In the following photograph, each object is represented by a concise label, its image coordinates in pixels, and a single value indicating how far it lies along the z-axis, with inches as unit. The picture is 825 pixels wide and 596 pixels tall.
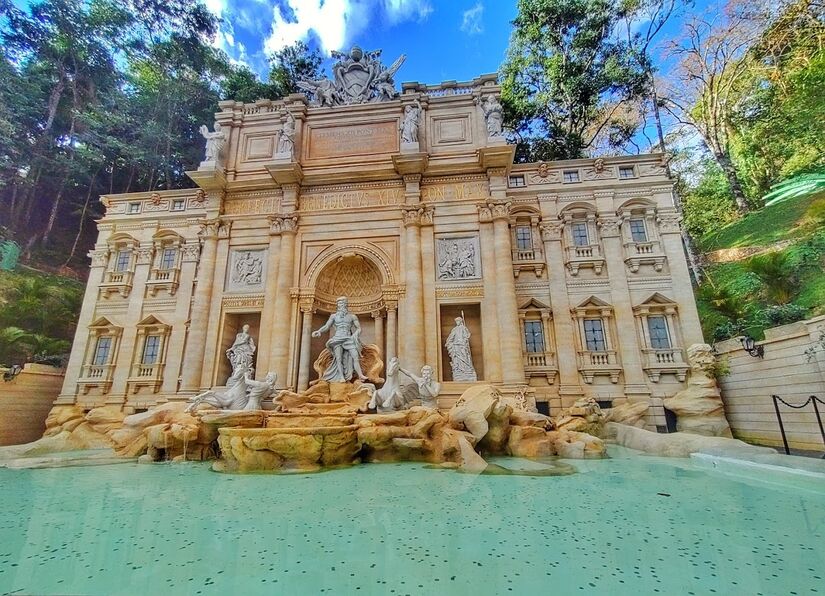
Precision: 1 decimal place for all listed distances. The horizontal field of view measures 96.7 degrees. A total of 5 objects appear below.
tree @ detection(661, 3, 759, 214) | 723.4
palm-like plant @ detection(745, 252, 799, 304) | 442.3
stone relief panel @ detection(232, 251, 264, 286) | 545.0
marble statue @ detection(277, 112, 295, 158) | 566.3
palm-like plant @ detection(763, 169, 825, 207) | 457.7
